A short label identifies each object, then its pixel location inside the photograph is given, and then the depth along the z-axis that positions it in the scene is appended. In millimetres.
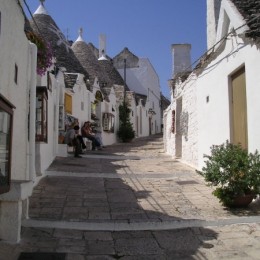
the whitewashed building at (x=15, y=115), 4586
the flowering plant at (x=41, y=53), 8312
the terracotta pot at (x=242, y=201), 7082
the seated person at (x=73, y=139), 15078
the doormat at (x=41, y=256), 4934
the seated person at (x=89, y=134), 18250
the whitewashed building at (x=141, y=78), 40312
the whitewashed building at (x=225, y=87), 7699
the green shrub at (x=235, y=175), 6905
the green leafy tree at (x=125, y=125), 28328
